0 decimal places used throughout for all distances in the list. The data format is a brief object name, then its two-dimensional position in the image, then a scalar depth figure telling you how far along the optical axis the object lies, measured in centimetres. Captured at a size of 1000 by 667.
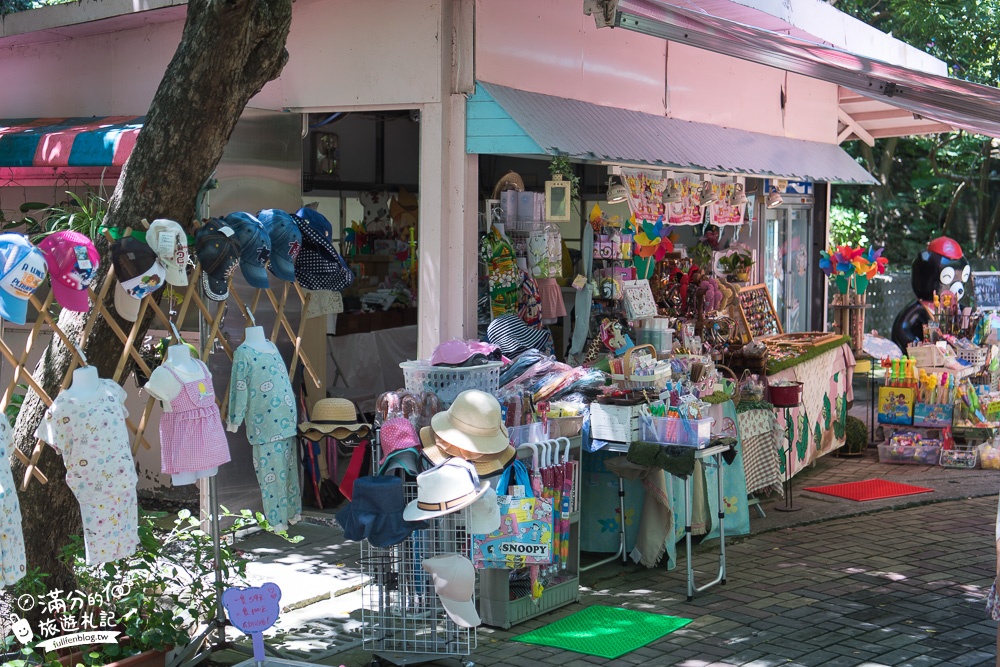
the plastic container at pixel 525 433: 607
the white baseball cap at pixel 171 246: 491
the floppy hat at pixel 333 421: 573
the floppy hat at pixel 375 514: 524
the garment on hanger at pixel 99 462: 456
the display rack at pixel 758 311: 1095
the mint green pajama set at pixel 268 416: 546
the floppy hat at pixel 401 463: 543
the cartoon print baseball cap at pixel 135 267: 486
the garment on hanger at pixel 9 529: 425
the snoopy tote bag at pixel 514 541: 561
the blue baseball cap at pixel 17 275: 430
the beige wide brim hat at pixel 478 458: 547
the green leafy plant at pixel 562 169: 771
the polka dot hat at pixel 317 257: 621
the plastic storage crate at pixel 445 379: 634
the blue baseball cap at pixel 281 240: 581
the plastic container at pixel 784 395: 880
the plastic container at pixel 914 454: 1058
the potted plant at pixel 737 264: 1079
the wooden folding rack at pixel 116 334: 474
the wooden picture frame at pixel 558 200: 779
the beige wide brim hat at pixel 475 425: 548
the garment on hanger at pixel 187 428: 493
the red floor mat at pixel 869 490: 926
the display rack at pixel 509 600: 606
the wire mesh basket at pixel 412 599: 552
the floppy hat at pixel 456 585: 527
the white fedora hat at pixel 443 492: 518
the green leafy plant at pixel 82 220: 532
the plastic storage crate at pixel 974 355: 1098
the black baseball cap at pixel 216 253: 527
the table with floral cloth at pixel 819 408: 941
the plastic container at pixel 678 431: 651
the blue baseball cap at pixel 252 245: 549
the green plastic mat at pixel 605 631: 581
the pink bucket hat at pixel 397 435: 558
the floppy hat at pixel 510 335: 734
